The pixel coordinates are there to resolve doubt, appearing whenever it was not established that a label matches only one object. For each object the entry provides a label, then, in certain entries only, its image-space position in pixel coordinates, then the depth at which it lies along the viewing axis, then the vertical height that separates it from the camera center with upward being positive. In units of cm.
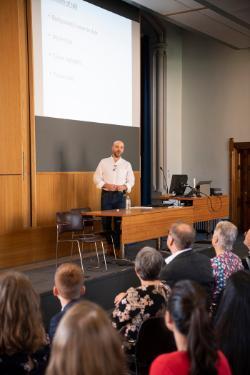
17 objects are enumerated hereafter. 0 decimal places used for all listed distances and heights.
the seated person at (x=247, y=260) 339 -64
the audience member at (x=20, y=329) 165 -55
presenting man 638 -11
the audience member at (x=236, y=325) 191 -64
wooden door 992 -26
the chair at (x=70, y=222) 565 -59
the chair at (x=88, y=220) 614 -63
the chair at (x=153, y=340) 216 -78
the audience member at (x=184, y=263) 293 -58
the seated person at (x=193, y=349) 138 -53
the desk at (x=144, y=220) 571 -63
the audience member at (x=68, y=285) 236 -56
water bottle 641 -41
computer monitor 775 -21
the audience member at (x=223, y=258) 298 -56
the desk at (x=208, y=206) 733 -56
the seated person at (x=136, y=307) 241 -69
